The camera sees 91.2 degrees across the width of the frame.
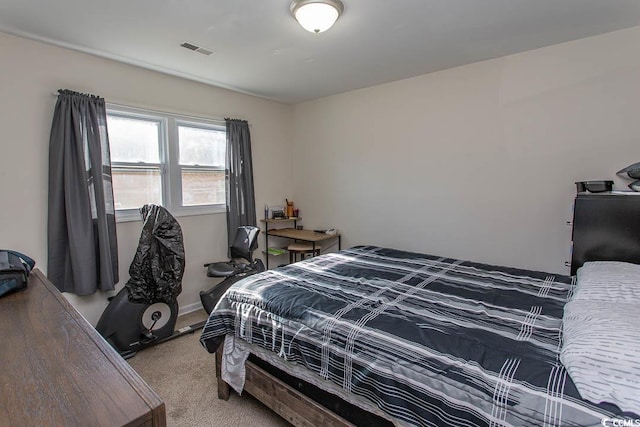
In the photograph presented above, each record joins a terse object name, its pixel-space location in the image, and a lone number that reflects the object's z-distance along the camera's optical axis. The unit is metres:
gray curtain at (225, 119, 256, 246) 3.69
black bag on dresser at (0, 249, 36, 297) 1.46
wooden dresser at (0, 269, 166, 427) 0.70
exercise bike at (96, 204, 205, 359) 2.54
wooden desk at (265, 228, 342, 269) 3.79
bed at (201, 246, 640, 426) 1.06
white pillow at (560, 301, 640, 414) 0.90
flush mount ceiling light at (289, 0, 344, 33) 1.87
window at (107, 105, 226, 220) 2.97
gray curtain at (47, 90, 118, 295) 2.52
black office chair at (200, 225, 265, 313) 2.96
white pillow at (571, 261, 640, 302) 1.39
